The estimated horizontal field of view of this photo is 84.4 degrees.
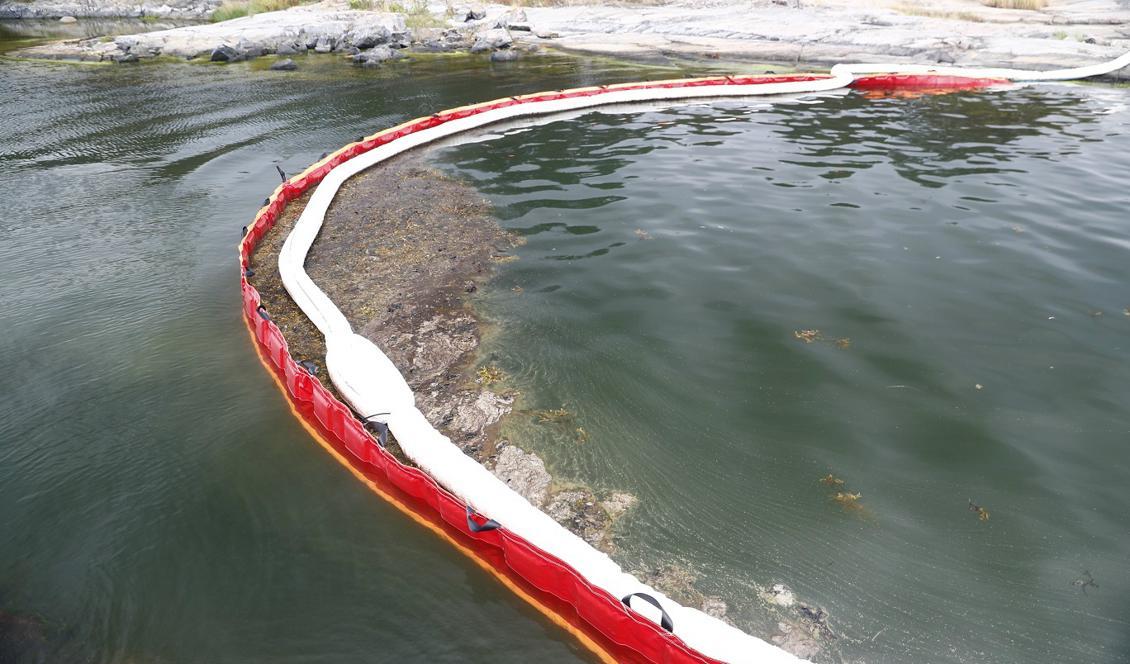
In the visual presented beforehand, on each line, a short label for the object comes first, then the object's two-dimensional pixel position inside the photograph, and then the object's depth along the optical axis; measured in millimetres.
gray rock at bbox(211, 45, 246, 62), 30078
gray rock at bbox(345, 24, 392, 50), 32688
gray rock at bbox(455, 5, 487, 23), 38844
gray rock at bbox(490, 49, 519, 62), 30141
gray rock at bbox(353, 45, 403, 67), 29312
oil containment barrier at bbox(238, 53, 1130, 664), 4359
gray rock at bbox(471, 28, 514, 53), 32688
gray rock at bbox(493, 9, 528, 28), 36438
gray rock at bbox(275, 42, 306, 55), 31698
